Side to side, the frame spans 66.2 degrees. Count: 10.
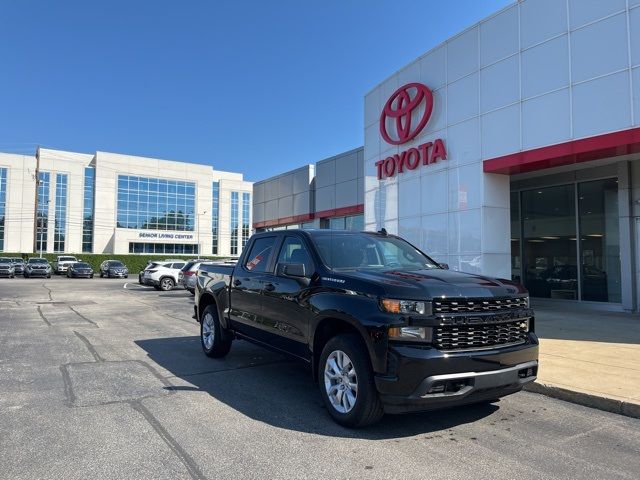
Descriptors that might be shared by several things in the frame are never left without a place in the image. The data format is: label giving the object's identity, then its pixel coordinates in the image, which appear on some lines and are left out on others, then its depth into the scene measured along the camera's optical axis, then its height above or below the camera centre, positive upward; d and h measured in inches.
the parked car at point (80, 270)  1637.6 -24.9
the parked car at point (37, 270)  1604.3 -24.7
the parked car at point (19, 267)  1725.4 -16.4
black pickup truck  164.6 -23.7
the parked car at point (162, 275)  1043.9 -25.2
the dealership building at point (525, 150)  435.8 +122.3
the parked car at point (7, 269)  1531.5 -21.2
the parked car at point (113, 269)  1717.5 -22.2
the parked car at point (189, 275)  871.8 -20.9
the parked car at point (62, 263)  1860.2 -1.7
